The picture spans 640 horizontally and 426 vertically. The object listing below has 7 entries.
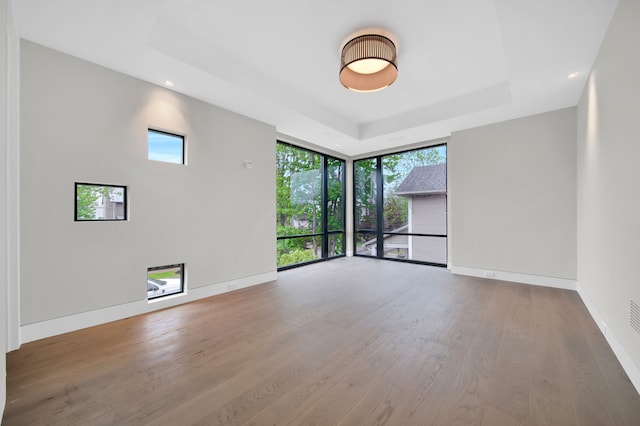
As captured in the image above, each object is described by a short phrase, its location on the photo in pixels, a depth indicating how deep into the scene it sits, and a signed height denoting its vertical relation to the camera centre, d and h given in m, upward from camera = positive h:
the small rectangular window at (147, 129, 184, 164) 3.30 +0.89
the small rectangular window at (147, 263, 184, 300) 3.31 -0.89
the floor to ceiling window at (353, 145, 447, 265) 5.84 +0.18
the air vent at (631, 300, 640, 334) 1.81 -0.75
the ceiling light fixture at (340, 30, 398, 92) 2.71 +1.69
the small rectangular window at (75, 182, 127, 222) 2.78 +0.13
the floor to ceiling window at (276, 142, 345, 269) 5.52 +0.18
